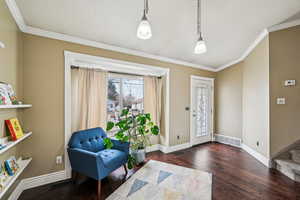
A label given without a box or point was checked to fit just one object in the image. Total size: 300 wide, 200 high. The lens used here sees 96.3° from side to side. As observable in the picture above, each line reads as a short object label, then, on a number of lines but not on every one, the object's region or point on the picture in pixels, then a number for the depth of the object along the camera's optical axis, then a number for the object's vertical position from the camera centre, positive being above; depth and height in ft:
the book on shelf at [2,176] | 4.28 -2.66
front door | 13.56 -1.03
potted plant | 8.66 -2.25
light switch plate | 8.68 -0.08
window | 10.44 +0.45
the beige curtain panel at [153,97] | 11.66 +0.24
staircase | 7.41 -3.74
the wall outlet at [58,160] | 7.39 -3.33
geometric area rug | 6.17 -4.43
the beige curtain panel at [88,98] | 8.55 +0.11
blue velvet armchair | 6.19 -2.91
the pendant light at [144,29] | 4.69 +2.50
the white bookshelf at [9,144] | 4.17 -1.55
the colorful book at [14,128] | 5.25 -1.17
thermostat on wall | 8.45 +1.12
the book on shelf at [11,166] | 5.02 -2.59
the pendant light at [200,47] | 5.87 +2.33
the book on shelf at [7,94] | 4.78 +0.19
